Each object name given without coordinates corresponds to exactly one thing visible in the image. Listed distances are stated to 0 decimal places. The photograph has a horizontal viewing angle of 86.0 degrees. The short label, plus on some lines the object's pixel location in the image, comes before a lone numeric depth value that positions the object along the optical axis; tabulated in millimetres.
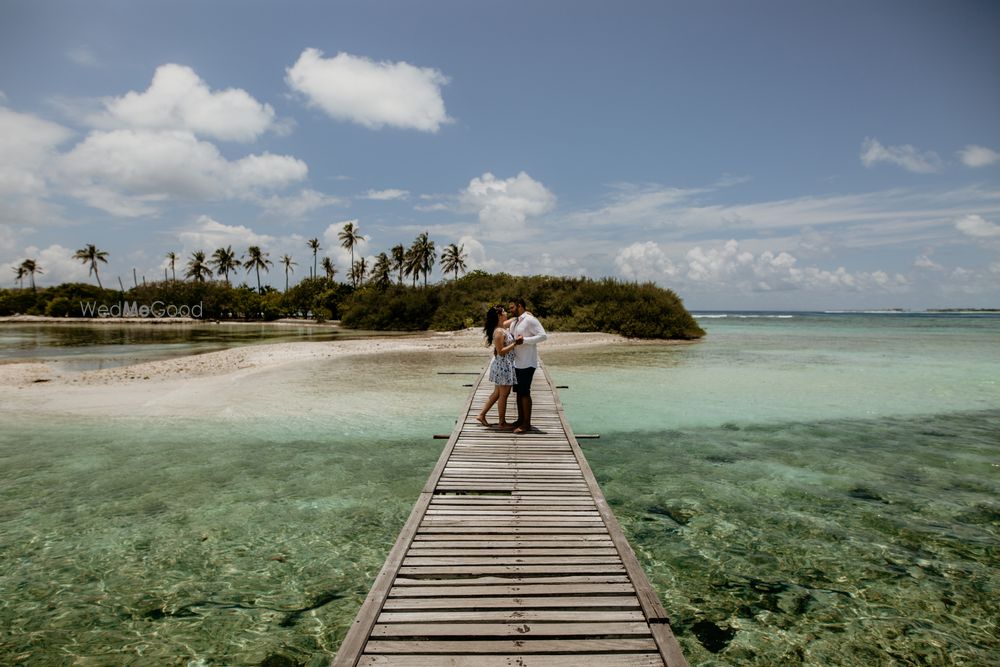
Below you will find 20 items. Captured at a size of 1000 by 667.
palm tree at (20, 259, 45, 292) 99250
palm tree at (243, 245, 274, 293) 94500
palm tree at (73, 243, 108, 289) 95125
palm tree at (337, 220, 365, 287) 86750
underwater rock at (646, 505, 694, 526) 6766
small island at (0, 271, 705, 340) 39844
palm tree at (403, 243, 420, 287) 78125
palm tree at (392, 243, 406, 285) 80375
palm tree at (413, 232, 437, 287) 78250
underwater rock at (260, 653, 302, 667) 4133
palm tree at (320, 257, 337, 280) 91544
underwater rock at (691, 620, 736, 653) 4371
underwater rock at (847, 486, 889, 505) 7418
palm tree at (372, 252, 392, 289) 77938
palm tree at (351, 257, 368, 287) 89625
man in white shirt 8016
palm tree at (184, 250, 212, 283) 95250
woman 8273
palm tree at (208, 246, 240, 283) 94812
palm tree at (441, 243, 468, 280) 88625
